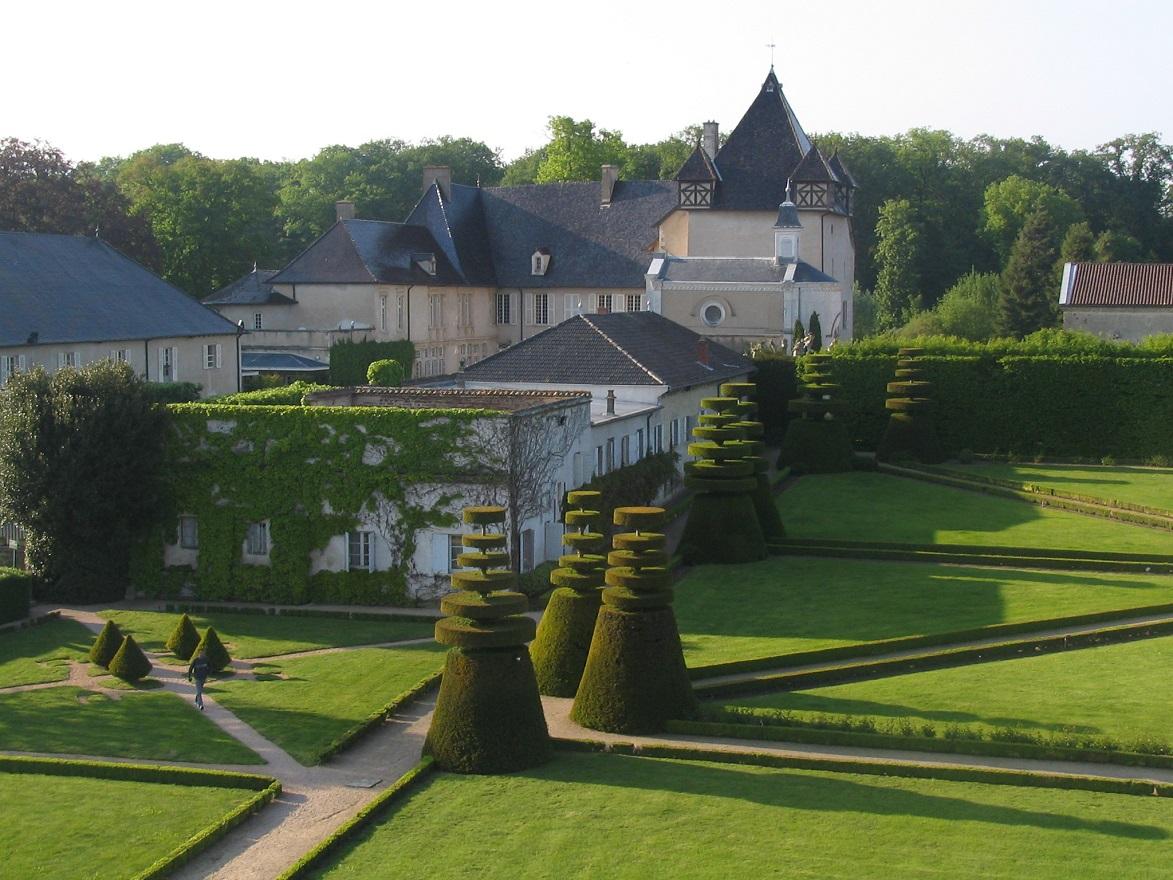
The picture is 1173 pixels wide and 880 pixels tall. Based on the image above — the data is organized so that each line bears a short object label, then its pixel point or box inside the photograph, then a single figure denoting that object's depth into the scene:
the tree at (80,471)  36.16
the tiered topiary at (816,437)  53.56
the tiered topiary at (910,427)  55.97
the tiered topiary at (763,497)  40.85
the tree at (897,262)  101.56
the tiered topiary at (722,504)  38.75
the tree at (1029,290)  87.44
